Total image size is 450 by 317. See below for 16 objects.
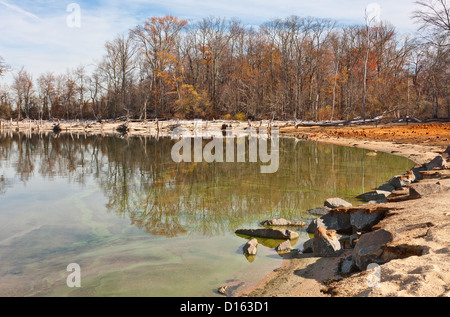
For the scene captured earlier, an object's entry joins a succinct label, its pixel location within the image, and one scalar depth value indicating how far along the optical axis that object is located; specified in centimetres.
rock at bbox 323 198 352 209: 817
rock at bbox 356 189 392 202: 878
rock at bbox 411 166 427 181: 1027
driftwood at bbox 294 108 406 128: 3188
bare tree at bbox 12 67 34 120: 6272
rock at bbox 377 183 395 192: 958
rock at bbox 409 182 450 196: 729
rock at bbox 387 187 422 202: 725
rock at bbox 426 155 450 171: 1021
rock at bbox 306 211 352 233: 671
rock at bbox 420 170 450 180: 915
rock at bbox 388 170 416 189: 965
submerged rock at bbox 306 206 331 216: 801
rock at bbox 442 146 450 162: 1189
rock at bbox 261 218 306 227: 723
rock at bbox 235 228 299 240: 648
